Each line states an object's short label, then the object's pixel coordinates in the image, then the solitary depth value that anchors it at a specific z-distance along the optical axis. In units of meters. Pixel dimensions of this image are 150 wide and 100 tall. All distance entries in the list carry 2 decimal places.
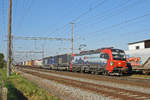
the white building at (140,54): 22.27
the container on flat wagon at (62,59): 36.47
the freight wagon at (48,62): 48.55
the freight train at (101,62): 21.50
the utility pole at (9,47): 21.87
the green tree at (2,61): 53.88
